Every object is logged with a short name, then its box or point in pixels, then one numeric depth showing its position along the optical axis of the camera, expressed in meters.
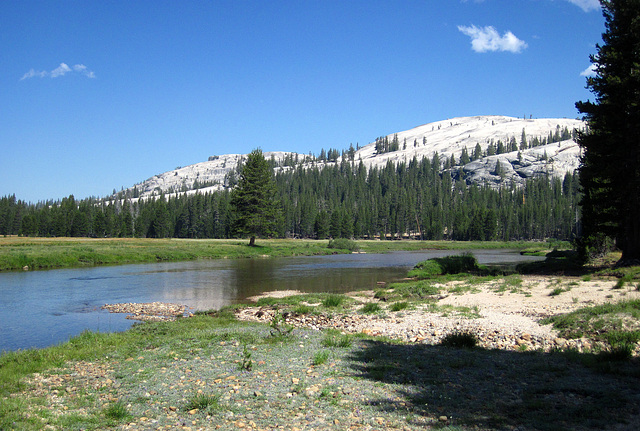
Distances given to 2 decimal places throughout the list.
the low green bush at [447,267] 38.97
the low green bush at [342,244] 88.06
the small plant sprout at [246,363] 10.58
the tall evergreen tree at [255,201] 71.56
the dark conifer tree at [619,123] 25.34
